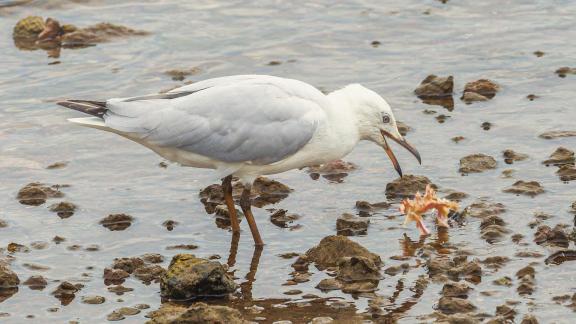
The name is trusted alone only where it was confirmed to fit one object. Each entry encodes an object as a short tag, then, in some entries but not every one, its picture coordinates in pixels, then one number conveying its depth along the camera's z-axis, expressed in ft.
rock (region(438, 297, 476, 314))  52.24
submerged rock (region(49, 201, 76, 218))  66.49
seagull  62.28
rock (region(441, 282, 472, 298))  53.93
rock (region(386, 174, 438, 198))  68.23
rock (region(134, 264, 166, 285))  57.21
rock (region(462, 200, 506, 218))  63.87
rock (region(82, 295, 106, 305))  54.60
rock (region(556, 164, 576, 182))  68.03
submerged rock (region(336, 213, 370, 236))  63.36
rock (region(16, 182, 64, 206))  67.87
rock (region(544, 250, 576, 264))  57.31
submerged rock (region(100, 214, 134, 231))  64.54
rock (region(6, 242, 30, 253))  60.85
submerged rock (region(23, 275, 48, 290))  56.70
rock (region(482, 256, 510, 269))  57.31
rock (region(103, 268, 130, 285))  57.11
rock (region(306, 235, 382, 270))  58.70
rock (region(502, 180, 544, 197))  66.23
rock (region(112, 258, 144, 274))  58.13
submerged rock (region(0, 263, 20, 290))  56.08
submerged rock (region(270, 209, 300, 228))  65.36
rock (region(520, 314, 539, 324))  49.75
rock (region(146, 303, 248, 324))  49.90
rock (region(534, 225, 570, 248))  59.26
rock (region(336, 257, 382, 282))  56.80
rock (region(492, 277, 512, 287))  55.06
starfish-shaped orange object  62.95
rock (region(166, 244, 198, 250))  61.62
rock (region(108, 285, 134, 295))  55.72
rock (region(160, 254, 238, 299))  54.75
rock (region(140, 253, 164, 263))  59.57
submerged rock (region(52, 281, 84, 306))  55.52
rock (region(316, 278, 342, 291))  55.93
